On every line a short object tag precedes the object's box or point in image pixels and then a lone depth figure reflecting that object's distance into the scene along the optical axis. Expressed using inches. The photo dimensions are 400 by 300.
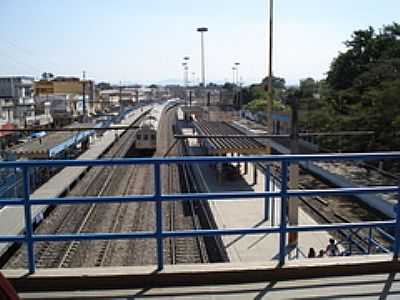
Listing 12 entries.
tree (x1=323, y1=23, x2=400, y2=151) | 874.8
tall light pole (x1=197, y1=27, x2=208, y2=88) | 1987.5
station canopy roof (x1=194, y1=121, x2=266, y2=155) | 902.4
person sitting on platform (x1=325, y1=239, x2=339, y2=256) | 418.9
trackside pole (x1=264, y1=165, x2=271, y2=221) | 556.4
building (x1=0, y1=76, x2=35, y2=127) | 1929.1
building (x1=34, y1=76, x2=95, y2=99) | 3819.6
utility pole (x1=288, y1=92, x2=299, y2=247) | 443.8
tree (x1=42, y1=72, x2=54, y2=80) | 5108.3
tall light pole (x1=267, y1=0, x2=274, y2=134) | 827.8
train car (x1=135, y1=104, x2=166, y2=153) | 1384.1
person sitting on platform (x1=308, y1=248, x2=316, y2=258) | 447.9
